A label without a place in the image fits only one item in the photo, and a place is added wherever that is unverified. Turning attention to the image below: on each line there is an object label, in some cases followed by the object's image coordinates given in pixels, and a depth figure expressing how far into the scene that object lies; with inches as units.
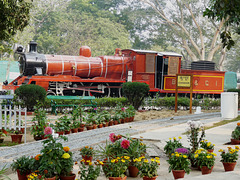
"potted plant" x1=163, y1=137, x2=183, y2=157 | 256.8
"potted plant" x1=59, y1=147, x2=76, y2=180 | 193.3
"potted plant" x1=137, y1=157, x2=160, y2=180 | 196.9
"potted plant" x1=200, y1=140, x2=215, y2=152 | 261.0
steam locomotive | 651.5
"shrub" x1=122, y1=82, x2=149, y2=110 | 646.5
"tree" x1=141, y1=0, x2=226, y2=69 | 1384.1
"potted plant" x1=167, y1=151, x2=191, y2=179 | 206.2
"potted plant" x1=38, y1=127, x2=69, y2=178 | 188.1
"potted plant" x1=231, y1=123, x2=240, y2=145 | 311.5
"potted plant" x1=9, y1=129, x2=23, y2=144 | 321.8
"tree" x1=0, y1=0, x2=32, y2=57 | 312.9
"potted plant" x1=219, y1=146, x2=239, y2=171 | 223.7
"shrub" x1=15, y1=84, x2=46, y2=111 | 556.7
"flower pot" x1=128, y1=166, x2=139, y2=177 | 218.7
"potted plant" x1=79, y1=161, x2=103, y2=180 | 180.0
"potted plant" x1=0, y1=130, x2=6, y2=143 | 314.3
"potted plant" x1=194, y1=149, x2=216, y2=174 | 217.9
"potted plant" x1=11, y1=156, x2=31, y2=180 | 196.4
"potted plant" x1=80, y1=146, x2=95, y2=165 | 247.9
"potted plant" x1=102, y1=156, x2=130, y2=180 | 196.5
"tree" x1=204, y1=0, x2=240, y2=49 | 300.8
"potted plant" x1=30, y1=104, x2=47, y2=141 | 326.3
